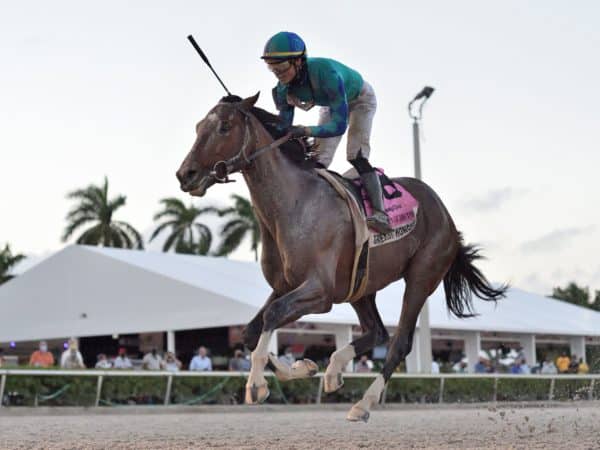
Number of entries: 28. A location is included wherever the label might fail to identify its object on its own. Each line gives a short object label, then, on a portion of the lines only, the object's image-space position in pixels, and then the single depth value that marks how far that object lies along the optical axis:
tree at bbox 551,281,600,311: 76.57
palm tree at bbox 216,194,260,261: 60.41
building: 26.30
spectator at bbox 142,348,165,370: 21.48
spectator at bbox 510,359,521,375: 27.66
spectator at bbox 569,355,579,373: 29.12
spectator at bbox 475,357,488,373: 26.86
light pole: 24.42
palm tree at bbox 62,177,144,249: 56.19
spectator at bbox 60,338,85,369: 19.95
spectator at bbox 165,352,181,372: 21.23
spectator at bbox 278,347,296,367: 21.61
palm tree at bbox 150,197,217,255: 60.50
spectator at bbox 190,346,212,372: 21.50
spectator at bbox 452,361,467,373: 27.25
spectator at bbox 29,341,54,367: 20.86
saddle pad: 7.73
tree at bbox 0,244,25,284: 59.84
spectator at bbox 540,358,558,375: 26.61
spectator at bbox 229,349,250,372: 21.82
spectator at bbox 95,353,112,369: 20.56
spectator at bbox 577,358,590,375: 28.00
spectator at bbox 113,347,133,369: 22.06
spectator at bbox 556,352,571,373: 28.40
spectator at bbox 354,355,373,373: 24.69
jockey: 7.23
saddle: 7.45
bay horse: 6.86
